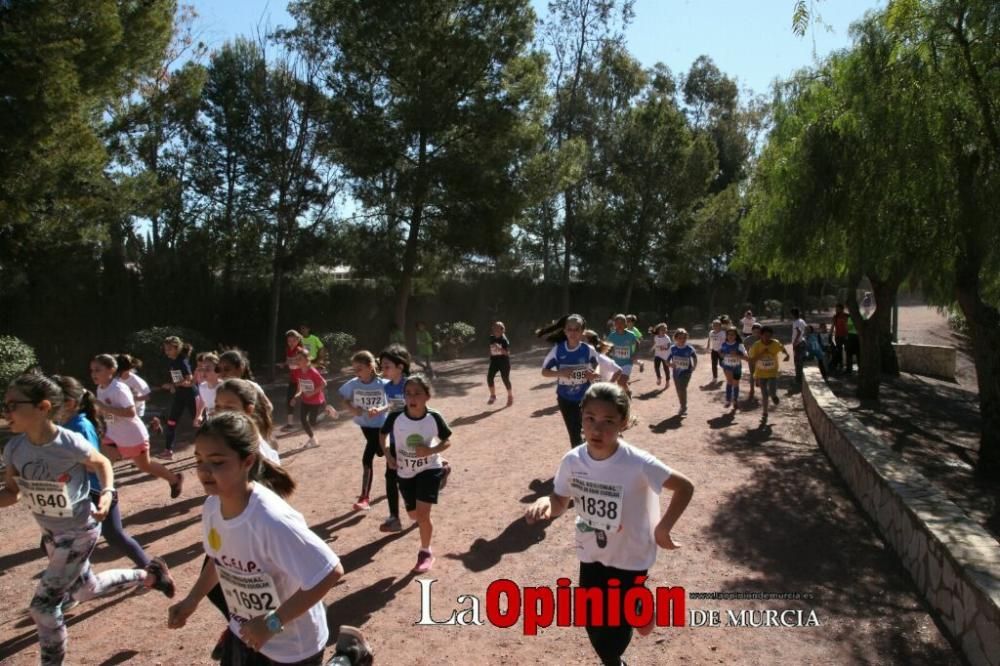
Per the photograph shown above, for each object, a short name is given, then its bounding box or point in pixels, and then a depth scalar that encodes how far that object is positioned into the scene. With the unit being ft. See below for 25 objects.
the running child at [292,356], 35.29
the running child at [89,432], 15.80
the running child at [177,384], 31.45
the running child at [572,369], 25.07
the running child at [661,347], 50.16
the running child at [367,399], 23.21
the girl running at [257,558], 8.79
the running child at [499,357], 45.35
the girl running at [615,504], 11.76
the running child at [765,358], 38.83
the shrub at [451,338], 80.59
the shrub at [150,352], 51.06
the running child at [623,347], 39.45
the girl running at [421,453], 18.85
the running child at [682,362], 39.86
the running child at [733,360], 41.16
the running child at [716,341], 49.68
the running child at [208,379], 25.46
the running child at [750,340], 44.39
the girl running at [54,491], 13.29
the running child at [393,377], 21.72
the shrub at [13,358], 38.65
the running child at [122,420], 21.45
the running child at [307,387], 32.27
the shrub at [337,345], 66.49
